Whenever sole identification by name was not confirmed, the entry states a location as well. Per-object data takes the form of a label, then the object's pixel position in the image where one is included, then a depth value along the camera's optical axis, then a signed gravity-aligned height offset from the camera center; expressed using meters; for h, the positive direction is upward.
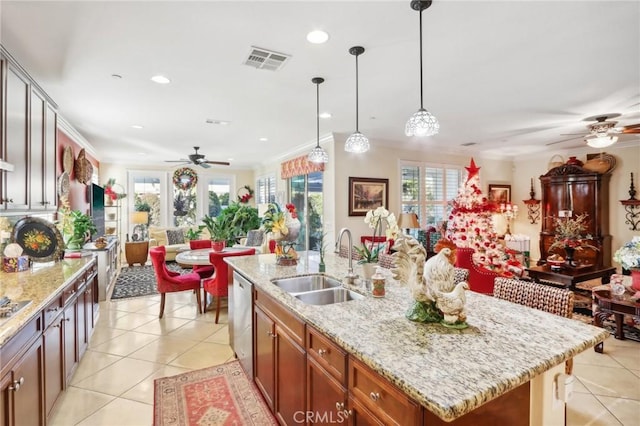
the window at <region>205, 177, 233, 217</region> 9.38 +0.58
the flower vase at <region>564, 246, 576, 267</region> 4.71 -0.61
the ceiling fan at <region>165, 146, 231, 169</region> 6.10 +1.04
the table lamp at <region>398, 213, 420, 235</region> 5.84 -0.14
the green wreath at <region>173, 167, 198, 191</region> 8.84 +0.98
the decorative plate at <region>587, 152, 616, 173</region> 6.14 +1.06
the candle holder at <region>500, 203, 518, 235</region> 6.77 +0.03
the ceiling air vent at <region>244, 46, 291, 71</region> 2.52 +1.29
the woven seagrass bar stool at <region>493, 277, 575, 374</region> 1.83 -0.52
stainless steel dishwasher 2.52 -0.92
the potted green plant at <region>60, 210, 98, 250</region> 3.92 -0.20
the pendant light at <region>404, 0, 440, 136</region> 2.18 +0.62
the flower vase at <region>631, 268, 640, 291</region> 3.21 -0.66
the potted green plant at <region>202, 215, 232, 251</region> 5.43 -0.33
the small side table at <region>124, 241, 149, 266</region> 7.28 -0.91
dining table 4.51 -0.65
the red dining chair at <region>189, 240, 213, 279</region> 4.56 -0.83
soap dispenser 1.87 -0.43
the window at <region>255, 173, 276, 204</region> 8.48 +0.69
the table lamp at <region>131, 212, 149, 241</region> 7.52 -0.32
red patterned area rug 2.20 -1.42
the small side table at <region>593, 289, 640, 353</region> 3.10 -0.95
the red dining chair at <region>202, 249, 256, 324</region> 3.76 -0.81
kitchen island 0.97 -0.52
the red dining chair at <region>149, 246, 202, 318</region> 3.88 -0.86
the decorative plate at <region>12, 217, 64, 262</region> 2.77 -0.24
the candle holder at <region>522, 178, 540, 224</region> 7.41 +0.16
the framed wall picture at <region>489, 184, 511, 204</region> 7.55 +0.49
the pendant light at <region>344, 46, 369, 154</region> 3.03 +0.67
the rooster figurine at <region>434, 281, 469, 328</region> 1.41 -0.41
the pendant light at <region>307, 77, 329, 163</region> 3.58 +0.66
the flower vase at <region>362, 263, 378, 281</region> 2.10 -0.37
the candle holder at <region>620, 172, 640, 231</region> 5.87 +0.07
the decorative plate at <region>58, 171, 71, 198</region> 4.21 +0.39
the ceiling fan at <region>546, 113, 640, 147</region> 4.32 +1.16
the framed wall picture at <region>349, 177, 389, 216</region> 5.73 +0.35
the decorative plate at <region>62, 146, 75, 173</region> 4.39 +0.77
